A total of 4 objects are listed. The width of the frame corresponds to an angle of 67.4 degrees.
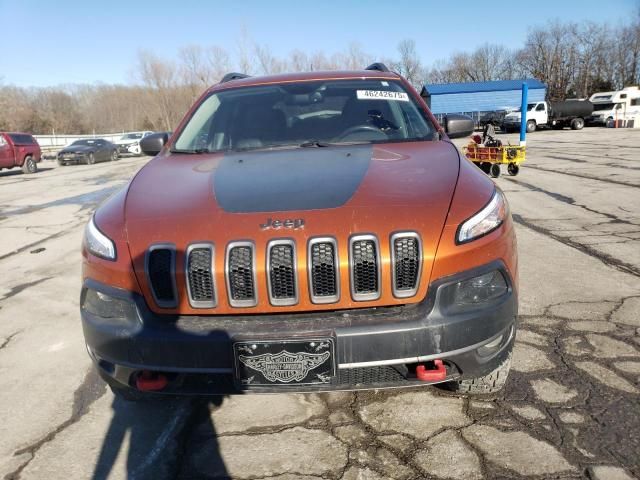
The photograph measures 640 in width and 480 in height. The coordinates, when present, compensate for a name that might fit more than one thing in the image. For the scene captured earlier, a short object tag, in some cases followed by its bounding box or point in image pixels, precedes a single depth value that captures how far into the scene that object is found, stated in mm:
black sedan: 25094
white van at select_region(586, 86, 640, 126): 36656
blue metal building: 48031
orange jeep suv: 1911
